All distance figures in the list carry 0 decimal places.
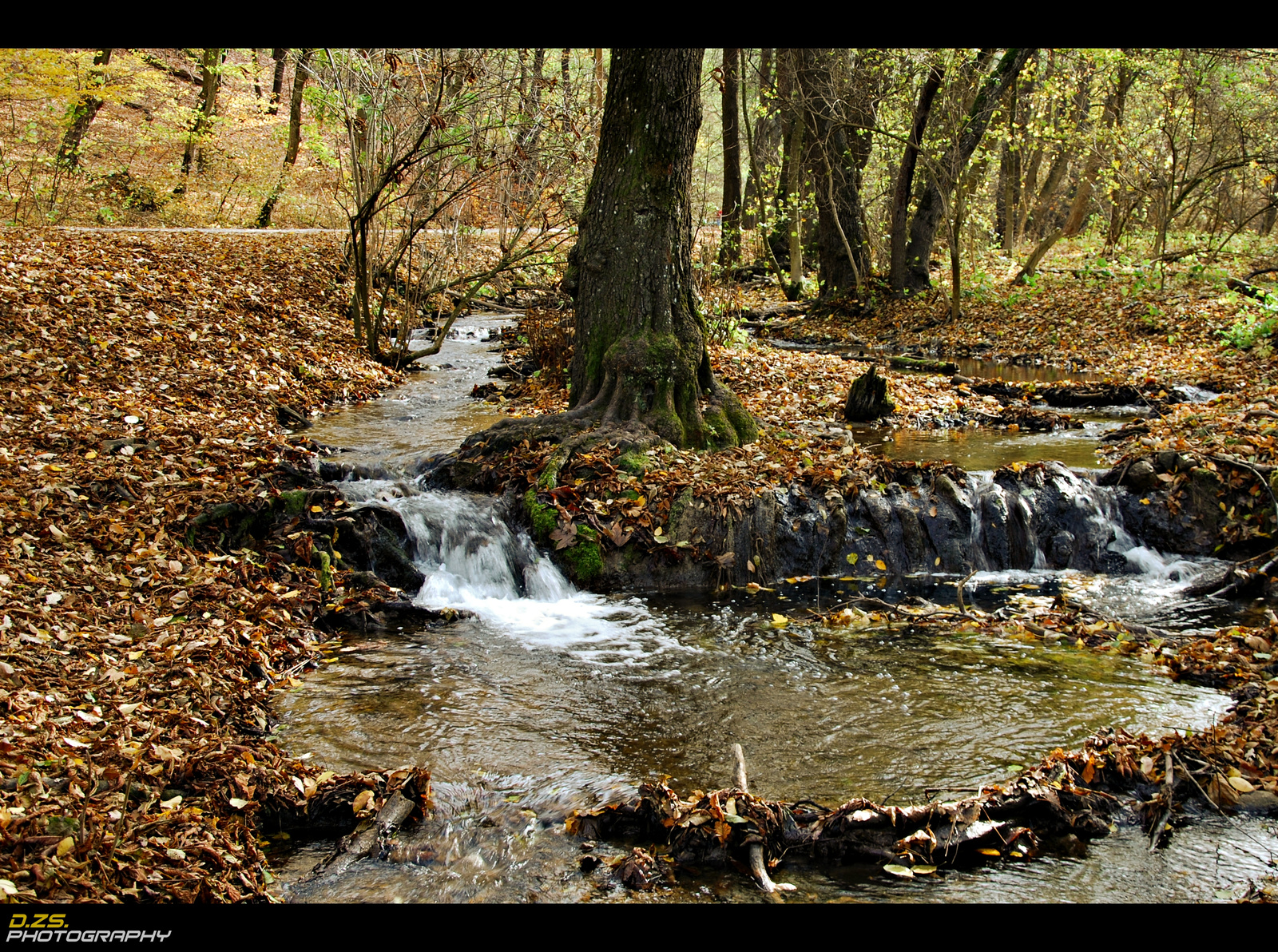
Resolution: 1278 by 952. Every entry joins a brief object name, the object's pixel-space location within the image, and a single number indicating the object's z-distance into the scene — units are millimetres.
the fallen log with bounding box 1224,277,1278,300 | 14984
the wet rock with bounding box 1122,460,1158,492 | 8203
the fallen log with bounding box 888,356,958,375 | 15379
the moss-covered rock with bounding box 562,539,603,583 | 7430
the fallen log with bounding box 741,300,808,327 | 21250
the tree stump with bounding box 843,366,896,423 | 11625
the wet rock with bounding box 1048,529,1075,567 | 7965
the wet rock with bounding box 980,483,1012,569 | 7961
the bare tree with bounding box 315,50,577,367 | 12016
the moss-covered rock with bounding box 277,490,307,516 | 7289
